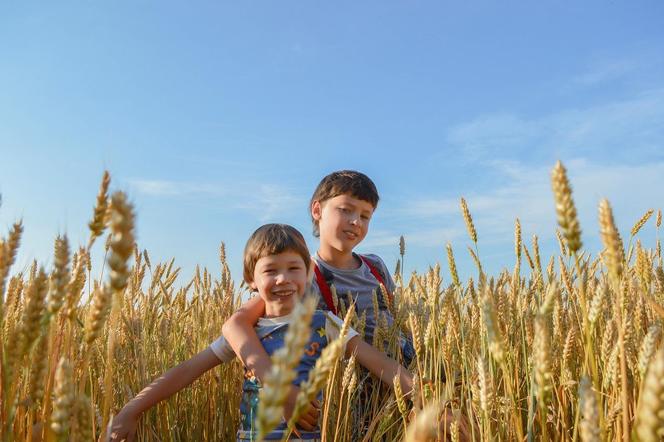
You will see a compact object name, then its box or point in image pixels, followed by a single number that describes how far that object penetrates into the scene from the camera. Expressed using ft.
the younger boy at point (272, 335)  7.02
